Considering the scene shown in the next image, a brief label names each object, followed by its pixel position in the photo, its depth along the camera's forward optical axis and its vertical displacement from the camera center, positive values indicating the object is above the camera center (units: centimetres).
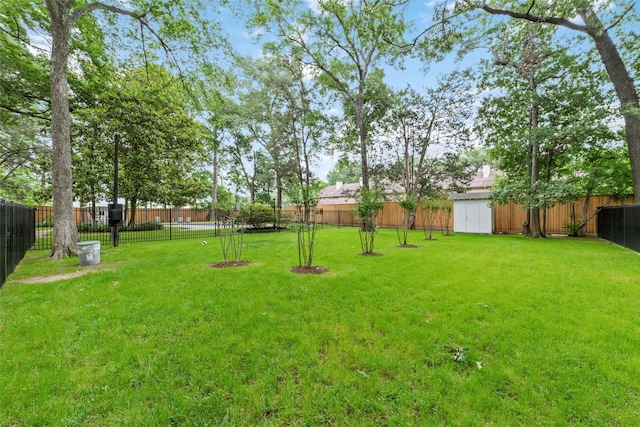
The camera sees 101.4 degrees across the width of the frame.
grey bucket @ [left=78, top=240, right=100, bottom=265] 577 -84
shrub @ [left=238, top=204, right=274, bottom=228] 1310 -4
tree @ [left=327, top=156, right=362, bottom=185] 3750 +646
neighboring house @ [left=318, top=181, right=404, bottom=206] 3120 +278
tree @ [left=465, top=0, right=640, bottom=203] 644 +506
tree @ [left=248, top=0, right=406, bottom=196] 1191 +849
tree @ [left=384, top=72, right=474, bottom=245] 1330 +443
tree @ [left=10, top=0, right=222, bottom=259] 632 +230
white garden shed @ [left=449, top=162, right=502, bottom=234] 1258 +7
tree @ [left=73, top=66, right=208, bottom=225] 1135 +360
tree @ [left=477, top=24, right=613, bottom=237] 904 +399
